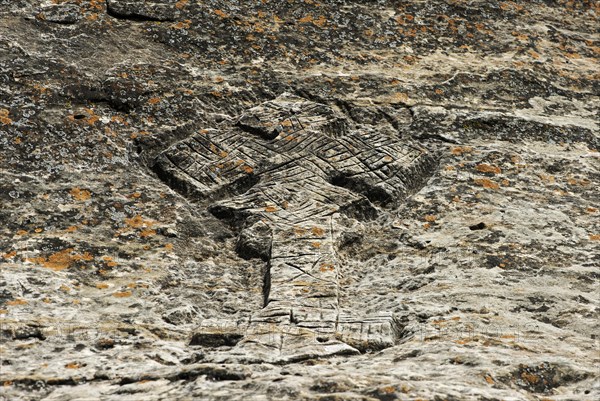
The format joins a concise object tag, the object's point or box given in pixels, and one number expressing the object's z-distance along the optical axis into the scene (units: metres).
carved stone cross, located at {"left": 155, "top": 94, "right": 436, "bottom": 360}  9.01
